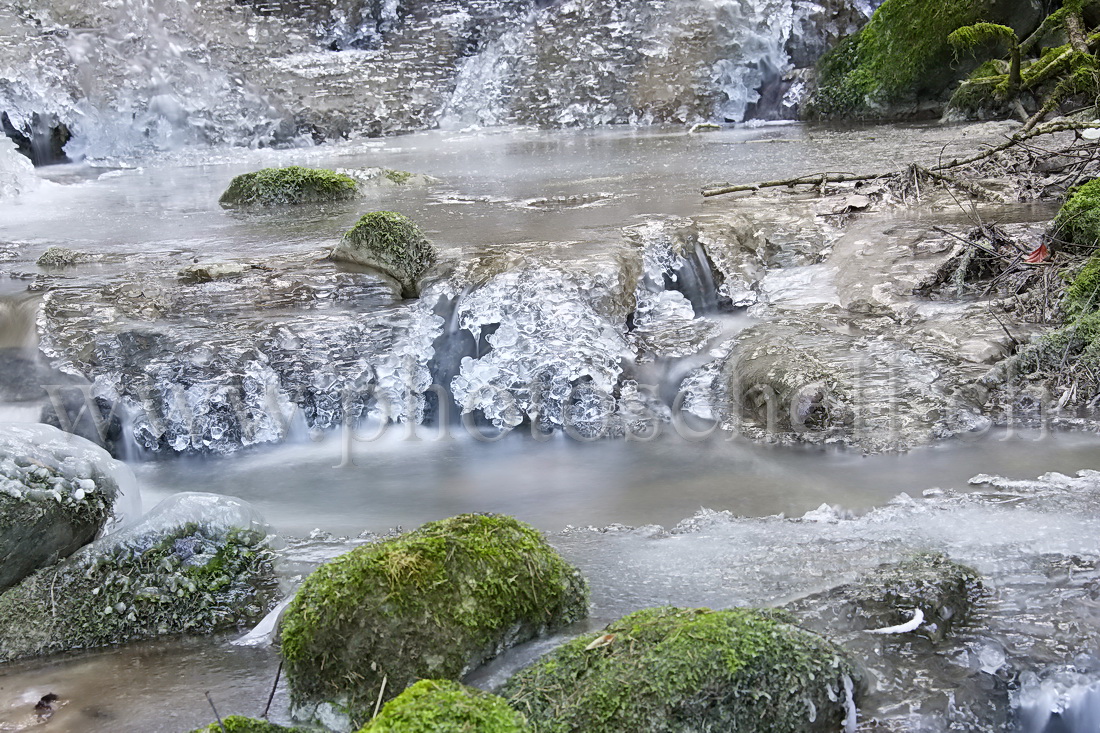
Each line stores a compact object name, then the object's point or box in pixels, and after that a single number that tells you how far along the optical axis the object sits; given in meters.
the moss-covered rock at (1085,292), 4.62
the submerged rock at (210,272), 5.76
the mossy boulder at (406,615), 2.27
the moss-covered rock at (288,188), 9.01
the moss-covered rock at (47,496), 3.05
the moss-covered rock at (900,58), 13.03
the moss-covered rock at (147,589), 2.91
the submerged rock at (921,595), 2.51
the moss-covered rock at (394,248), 5.68
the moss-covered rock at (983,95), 11.78
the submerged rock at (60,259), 6.43
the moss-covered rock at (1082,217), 5.16
